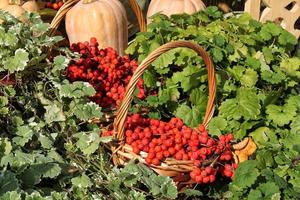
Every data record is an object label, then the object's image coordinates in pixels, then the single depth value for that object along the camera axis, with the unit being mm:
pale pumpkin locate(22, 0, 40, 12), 3535
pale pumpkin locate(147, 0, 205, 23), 3557
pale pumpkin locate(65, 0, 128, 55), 3236
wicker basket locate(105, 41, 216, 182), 2266
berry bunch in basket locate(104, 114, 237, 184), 2311
